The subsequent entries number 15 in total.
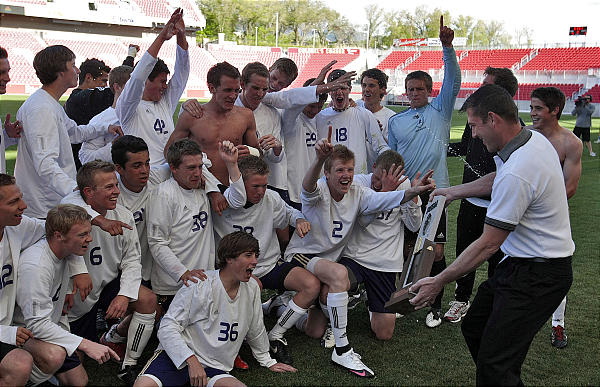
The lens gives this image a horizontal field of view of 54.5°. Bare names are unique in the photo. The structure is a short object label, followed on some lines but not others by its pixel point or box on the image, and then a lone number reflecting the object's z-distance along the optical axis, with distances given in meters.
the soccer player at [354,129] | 6.41
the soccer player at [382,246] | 5.24
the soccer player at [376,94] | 6.89
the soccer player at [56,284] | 3.71
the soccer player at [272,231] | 4.80
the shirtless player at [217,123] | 5.40
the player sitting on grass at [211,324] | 3.93
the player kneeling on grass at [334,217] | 4.65
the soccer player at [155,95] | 5.37
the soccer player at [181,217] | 4.65
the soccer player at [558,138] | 4.82
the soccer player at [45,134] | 4.91
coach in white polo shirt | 3.16
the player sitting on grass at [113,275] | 4.25
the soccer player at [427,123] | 5.98
